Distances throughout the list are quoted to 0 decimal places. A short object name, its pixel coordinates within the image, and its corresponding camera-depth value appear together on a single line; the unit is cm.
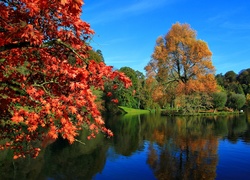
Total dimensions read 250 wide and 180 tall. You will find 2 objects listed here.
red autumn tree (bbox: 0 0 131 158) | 649
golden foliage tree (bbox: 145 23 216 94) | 4778
